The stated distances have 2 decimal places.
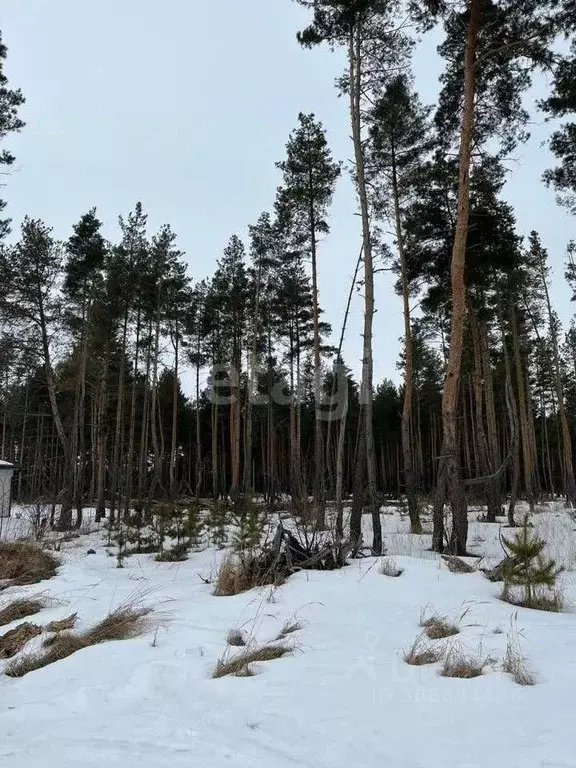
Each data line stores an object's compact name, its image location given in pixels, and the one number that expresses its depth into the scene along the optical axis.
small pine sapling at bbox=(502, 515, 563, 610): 4.67
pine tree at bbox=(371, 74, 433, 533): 11.99
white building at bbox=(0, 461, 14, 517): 18.90
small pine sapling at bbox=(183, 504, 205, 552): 10.37
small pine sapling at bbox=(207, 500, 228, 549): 11.11
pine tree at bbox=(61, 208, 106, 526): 17.38
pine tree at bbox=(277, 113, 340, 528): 16.05
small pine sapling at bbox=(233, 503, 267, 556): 6.86
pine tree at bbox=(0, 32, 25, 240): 11.10
